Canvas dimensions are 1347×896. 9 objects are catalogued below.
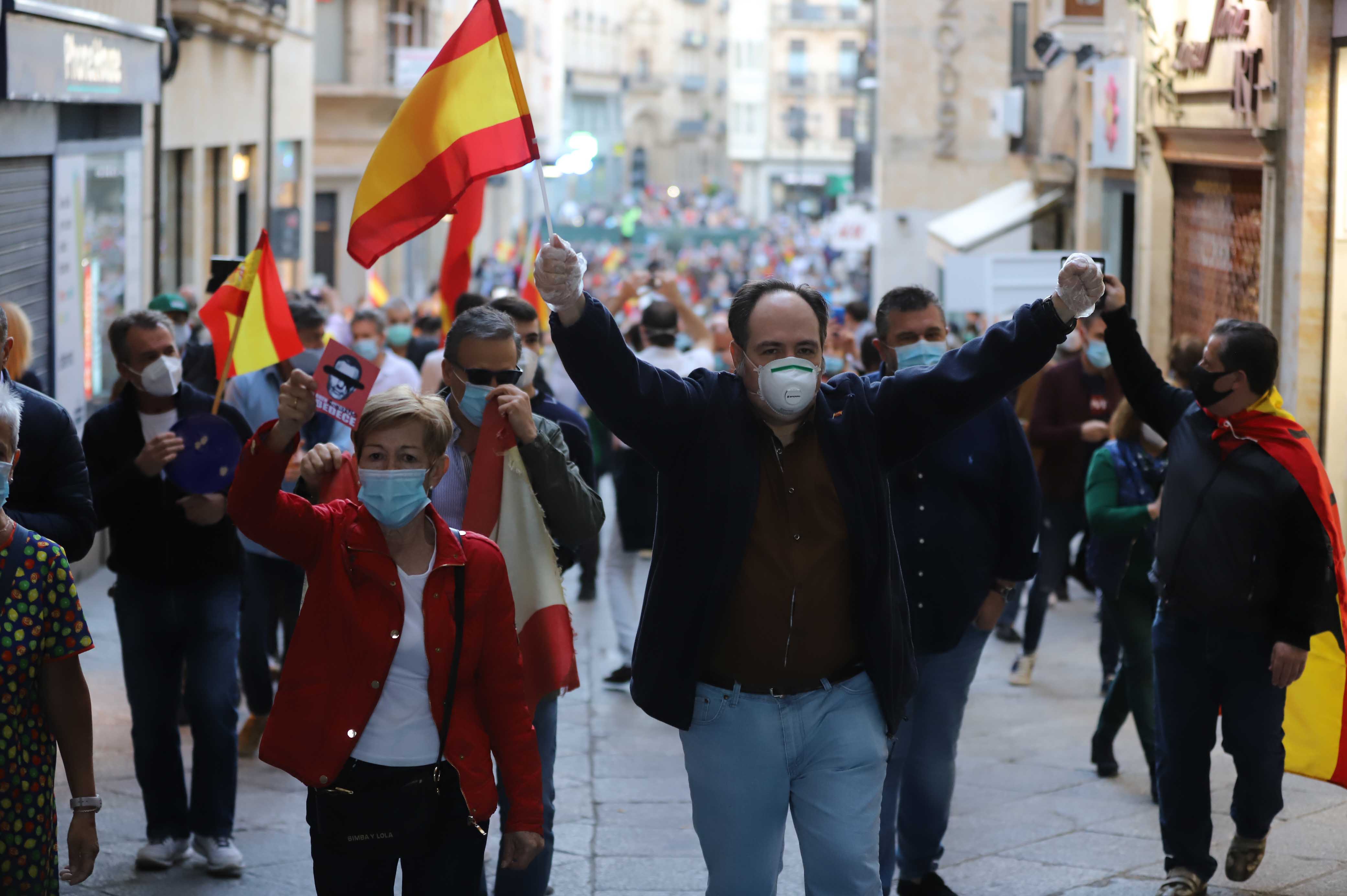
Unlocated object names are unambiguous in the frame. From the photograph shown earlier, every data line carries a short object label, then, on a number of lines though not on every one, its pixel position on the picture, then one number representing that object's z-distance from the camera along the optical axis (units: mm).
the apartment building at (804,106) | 107562
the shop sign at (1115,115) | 13789
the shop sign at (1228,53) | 10344
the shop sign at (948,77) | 31500
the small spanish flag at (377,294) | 19391
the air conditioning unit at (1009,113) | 23609
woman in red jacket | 3840
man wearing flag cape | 5406
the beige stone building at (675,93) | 125562
